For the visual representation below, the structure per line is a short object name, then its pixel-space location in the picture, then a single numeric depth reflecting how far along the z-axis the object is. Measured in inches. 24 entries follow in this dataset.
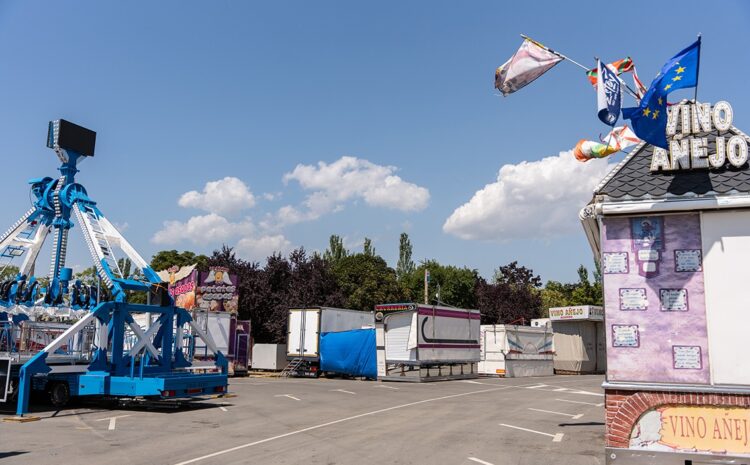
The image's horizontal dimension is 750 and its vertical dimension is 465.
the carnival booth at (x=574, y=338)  1556.3
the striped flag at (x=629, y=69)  424.8
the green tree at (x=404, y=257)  3223.4
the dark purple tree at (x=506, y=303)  2271.2
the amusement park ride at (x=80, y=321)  639.8
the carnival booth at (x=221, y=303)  1179.9
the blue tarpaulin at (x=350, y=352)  1141.1
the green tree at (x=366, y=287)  1957.4
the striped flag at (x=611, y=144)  396.5
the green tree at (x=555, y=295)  2721.7
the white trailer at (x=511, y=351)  1307.8
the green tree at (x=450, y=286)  2733.8
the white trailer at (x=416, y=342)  1075.3
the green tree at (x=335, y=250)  2999.5
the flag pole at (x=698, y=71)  326.7
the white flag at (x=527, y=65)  433.7
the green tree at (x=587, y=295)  2583.7
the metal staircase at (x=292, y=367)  1217.4
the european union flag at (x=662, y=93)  320.8
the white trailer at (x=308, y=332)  1198.3
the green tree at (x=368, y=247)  2905.8
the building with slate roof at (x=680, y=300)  292.0
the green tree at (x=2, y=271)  808.9
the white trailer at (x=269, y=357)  1338.6
